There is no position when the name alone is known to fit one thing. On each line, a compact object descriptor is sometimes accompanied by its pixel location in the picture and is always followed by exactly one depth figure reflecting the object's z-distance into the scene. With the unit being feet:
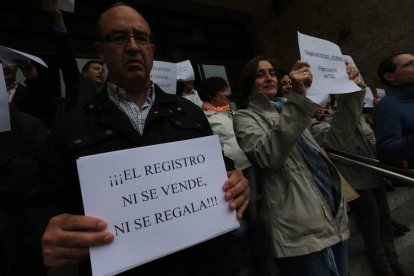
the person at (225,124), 6.64
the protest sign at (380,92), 14.56
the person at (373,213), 7.75
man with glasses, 2.52
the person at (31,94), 6.06
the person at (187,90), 10.46
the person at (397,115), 6.30
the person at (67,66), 6.02
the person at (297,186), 4.45
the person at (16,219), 3.65
